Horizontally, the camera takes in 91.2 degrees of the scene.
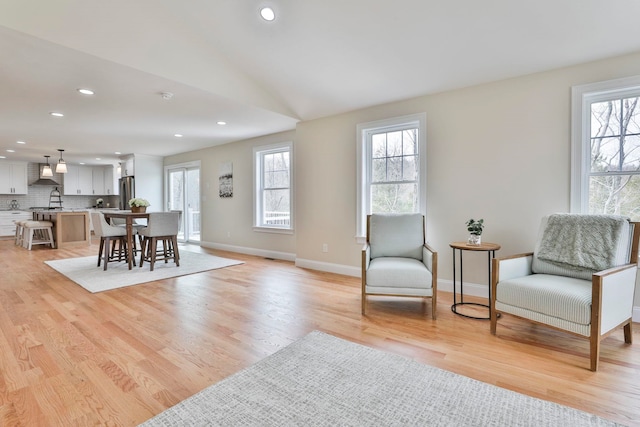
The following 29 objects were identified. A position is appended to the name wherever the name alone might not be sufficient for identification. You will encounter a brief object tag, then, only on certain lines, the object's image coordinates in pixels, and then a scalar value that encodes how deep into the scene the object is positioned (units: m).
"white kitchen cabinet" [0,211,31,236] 8.39
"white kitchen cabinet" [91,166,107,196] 9.99
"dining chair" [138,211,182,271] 4.49
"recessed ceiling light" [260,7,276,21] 2.92
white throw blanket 2.29
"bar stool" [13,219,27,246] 7.11
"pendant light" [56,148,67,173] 6.70
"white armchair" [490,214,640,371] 1.95
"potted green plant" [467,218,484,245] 2.90
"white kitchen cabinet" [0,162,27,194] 8.45
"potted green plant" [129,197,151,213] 4.73
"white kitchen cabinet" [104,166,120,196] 9.89
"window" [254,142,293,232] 5.57
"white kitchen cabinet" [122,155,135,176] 7.70
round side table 2.74
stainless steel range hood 9.04
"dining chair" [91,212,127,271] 4.60
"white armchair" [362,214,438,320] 2.74
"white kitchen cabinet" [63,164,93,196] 9.41
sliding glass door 7.52
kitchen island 6.77
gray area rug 1.45
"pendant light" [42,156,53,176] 7.12
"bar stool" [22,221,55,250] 6.64
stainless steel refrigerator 7.63
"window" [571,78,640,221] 2.68
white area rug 3.90
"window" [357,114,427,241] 3.73
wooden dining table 4.55
